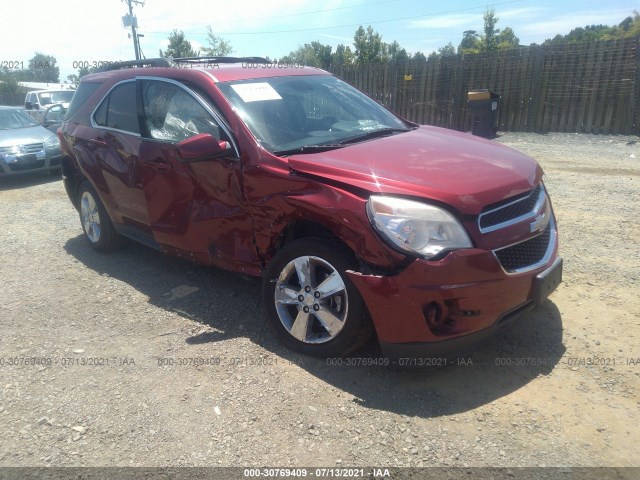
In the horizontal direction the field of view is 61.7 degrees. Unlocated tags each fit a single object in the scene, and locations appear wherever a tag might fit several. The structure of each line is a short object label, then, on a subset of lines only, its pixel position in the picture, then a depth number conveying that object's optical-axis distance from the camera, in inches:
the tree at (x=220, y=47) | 1449.3
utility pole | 1304.1
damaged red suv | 115.6
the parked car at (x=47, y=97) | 661.9
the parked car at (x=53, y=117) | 522.5
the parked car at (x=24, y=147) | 402.9
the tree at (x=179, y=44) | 1510.8
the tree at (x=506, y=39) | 1914.9
